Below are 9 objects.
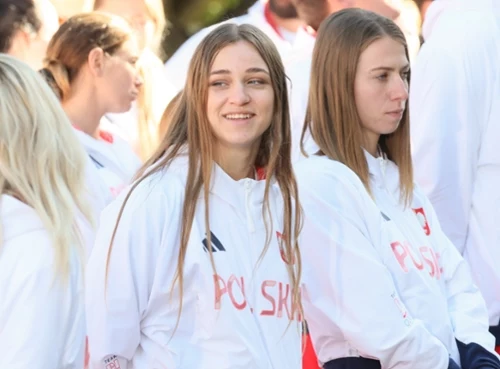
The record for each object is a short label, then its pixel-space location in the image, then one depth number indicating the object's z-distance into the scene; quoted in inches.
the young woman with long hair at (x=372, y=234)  296.7
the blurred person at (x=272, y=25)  541.3
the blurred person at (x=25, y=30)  452.4
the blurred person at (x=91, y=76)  436.8
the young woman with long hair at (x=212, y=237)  263.6
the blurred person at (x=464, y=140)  386.3
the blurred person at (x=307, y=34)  447.5
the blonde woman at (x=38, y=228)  274.8
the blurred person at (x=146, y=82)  487.2
